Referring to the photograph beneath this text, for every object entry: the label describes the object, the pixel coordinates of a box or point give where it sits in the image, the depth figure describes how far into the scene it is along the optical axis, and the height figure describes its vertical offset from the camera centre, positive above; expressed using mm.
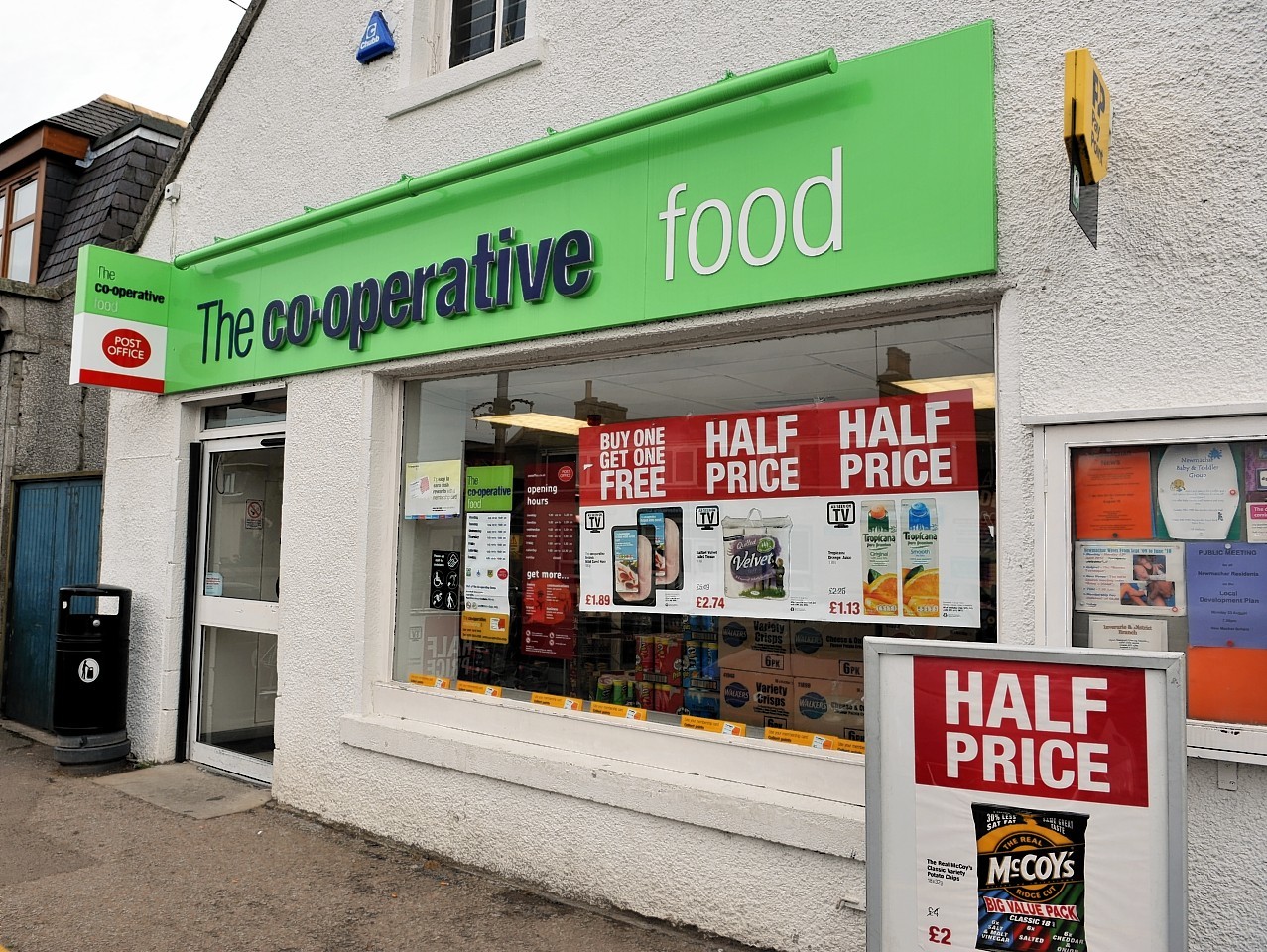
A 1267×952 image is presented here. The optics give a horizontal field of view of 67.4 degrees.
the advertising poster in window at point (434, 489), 5484 +338
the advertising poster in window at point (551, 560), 4938 -64
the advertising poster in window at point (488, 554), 5246 -38
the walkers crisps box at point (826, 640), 4000 -376
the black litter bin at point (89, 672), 6629 -915
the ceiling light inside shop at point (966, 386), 3699 +675
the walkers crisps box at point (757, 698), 4223 -666
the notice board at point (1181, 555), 2982 +4
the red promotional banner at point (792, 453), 3840 +442
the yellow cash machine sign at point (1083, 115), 2811 +1323
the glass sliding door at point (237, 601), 6602 -392
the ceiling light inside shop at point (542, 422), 4996 +687
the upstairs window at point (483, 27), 5562 +3127
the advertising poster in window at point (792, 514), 3809 +169
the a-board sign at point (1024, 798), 2232 -601
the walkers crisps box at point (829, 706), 4012 -660
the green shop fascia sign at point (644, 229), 3648 +1553
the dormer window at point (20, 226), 10195 +3473
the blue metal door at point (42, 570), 7781 -238
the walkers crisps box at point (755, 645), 4223 -423
